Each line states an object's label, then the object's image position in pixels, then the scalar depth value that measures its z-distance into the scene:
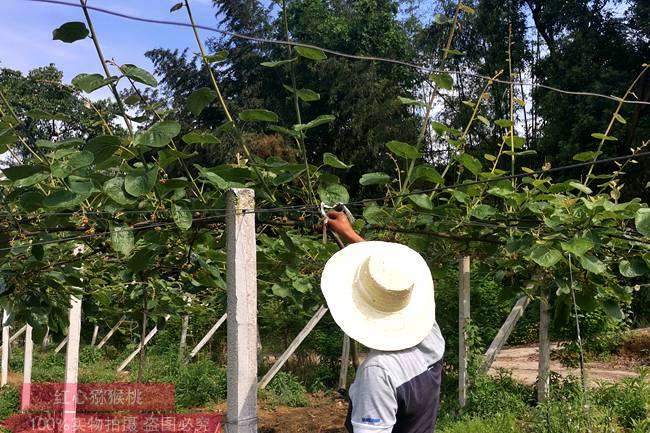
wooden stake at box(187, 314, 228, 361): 8.92
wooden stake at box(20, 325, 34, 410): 7.12
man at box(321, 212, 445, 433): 1.61
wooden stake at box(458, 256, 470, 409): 5.42
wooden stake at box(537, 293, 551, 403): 5.12
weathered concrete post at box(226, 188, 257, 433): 2.13
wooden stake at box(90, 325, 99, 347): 11.96
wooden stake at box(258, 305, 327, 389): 6.86
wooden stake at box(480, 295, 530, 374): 5.59
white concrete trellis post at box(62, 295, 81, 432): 4.64
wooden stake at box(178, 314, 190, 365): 9.22
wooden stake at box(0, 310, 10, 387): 8.36
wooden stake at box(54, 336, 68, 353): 11.96
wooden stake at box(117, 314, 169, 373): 10.04
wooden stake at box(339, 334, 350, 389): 6.93
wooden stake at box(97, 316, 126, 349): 11.22
